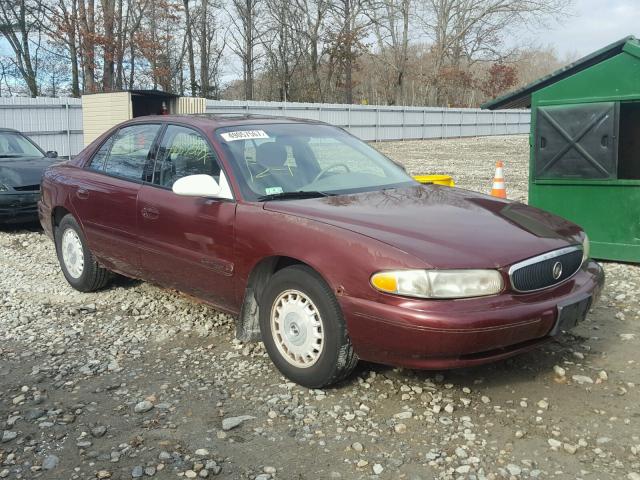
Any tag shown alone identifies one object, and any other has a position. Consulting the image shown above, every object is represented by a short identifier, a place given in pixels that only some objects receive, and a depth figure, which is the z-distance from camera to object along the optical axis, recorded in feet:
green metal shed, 20.26
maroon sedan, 10.05
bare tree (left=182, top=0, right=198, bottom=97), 130.62
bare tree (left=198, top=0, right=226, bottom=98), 134.92
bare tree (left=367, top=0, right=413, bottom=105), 149.59
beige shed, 56.85
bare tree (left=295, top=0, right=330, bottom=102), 146.10
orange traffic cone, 24.53
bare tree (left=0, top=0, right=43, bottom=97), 106.93
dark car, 27.99
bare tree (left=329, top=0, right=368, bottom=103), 143.43
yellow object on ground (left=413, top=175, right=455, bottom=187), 19.07
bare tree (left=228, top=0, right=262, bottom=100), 143.23
